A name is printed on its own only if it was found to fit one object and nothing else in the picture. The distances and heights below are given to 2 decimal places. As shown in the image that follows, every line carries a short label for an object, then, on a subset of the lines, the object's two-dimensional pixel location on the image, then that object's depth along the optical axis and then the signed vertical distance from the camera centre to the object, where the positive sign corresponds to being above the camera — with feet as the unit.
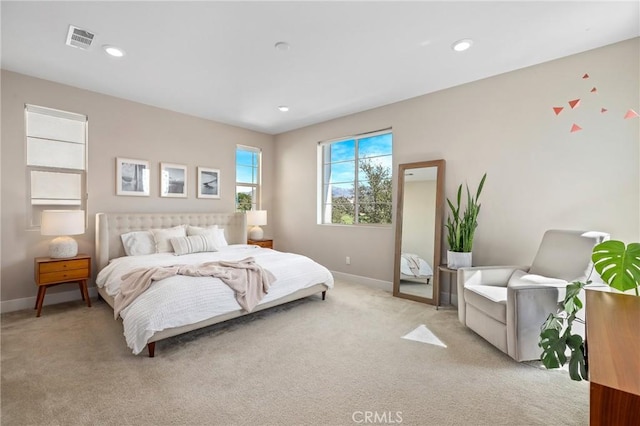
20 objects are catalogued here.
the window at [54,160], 11.29 +1.96
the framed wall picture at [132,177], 13.26 +1.50
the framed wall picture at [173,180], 14.64 +1.51
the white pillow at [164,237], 12.92 -1.25
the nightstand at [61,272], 10.33 -2.37
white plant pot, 10.64 -1.71
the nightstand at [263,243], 16.97 -1.90
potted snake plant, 10.68 -0.72
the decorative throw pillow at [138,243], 12.51 -1.49
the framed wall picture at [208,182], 15.99 +1.54
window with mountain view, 14.57 +1.76
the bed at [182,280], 7.61 -2.29
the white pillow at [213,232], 13.96 -1.11
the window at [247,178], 17.99 +2.06
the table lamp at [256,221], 16.93 -0.62
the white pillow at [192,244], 12.55 -1.53
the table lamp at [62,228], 10.50 -0.74
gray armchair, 7.25 -2.15
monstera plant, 5.38 -1.49
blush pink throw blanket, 8.34 -2.14
